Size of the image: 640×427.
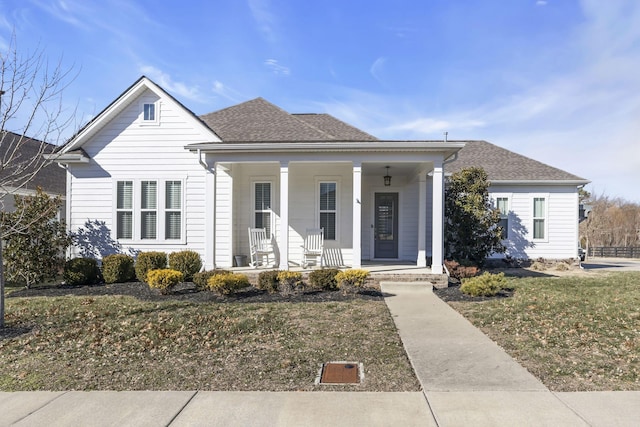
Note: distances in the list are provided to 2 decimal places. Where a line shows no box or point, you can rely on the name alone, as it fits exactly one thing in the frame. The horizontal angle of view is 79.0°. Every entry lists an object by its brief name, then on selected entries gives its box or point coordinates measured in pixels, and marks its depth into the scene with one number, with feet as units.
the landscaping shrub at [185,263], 30.60
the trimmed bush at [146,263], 31.35
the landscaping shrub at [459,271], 31.73
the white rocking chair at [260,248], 35.01
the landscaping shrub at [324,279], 27.61
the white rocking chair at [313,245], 35.02
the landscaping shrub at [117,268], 31.71
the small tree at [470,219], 40.45
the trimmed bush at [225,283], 25.64
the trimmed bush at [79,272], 30.96
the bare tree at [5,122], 19.53
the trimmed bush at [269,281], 27.20
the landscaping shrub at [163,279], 26.50
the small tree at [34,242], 29.89
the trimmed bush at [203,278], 27.53
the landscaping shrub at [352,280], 26.89
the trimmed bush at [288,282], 26.91
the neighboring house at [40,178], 41.85
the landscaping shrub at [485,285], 26.84
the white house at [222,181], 31.96
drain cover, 12.68
